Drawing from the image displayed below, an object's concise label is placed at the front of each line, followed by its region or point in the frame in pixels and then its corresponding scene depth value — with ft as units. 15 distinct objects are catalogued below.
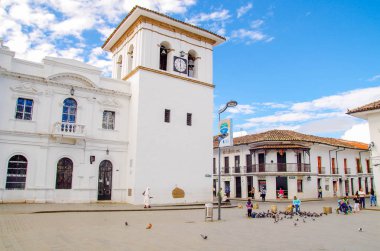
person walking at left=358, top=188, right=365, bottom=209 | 73.46
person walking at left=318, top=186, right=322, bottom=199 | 116.82
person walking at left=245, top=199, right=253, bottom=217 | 52.78
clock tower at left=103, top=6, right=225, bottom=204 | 71.41
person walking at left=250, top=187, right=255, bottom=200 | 112.76
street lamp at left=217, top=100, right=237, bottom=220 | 51.14
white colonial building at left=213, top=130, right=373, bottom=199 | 112.16
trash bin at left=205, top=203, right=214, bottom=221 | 47.06
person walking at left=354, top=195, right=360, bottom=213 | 67.10
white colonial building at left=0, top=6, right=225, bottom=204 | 61.93
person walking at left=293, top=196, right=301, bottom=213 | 60.39
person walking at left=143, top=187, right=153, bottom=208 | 62.94
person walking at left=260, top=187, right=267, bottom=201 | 103.83
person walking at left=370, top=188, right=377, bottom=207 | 78.58
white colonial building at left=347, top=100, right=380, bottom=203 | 73.72
